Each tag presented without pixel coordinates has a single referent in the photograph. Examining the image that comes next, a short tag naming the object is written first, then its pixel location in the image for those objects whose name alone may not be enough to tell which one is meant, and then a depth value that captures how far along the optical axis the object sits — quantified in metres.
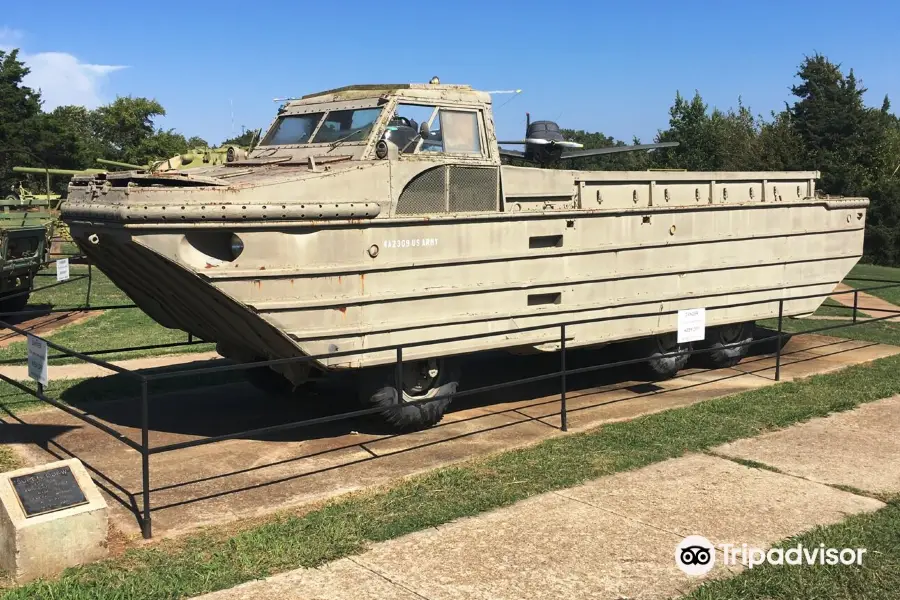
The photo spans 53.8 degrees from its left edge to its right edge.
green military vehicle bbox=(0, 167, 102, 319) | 14.20
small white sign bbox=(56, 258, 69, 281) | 11.15
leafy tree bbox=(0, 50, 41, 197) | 39.19
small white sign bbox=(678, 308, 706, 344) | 8.71
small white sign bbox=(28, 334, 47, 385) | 6.16
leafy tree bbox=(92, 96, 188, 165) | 48.31
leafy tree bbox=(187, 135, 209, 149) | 58.38
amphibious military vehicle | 6.34
